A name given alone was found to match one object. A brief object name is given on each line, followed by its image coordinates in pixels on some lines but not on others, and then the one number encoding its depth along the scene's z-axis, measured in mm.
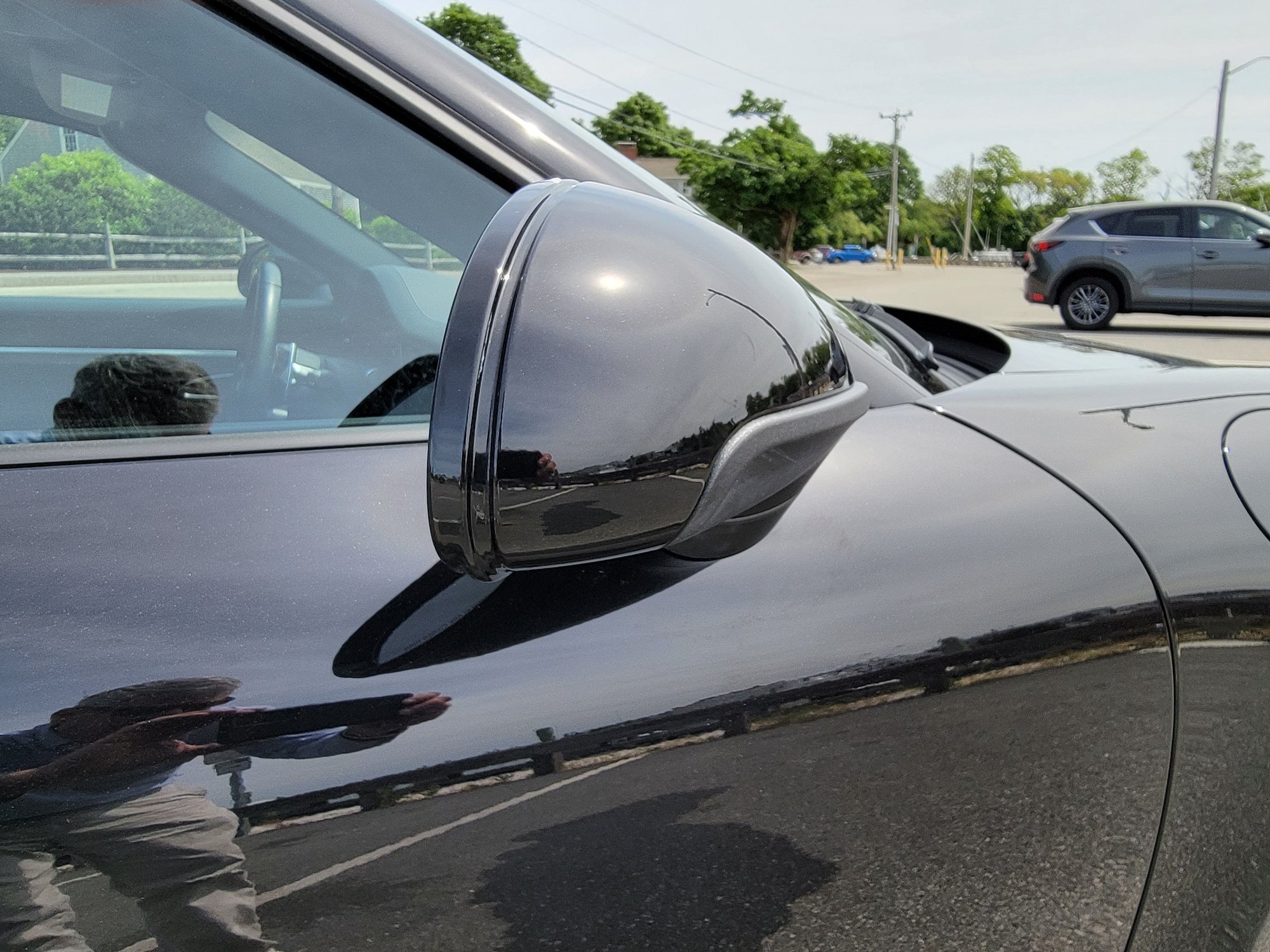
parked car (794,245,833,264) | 62469
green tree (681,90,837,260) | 50375
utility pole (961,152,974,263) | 71862
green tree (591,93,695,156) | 66000
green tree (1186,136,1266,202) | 56281
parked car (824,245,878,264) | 76512
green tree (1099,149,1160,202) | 73062
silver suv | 12273
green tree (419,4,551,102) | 36688
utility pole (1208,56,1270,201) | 34500
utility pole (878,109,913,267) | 59672
